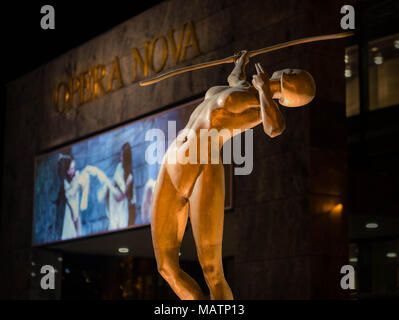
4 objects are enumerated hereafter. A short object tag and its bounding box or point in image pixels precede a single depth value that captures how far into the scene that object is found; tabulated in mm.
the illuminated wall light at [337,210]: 10188
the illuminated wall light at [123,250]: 16406
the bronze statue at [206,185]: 5152
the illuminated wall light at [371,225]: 14406
